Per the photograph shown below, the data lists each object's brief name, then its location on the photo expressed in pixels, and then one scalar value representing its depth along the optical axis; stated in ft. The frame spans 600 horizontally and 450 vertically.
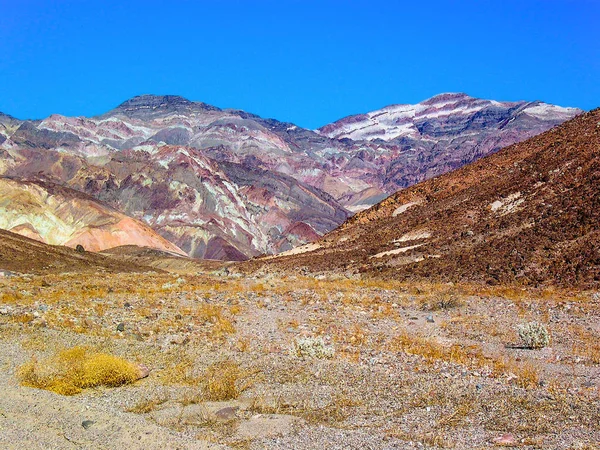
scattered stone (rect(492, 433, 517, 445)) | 25.66
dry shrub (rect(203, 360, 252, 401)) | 34.71
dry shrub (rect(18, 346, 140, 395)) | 36.09
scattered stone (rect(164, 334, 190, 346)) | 49.34
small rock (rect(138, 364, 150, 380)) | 38.69
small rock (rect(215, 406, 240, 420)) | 31.01
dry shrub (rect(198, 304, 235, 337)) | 55.31
